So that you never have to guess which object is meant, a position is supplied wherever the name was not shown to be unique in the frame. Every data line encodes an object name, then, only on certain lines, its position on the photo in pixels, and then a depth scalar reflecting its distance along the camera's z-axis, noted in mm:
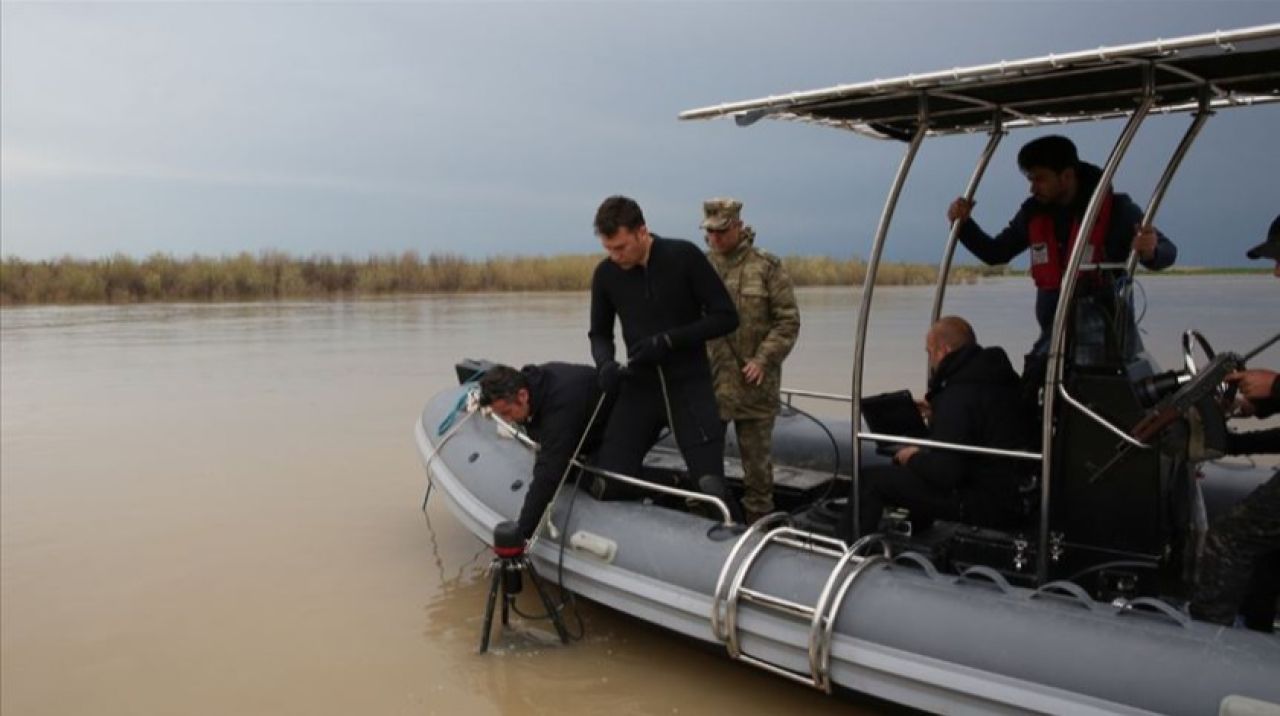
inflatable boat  2662
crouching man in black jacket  3834
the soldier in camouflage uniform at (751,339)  4305
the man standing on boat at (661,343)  3773
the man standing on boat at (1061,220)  3658
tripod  3719
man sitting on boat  3541
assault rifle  2854
